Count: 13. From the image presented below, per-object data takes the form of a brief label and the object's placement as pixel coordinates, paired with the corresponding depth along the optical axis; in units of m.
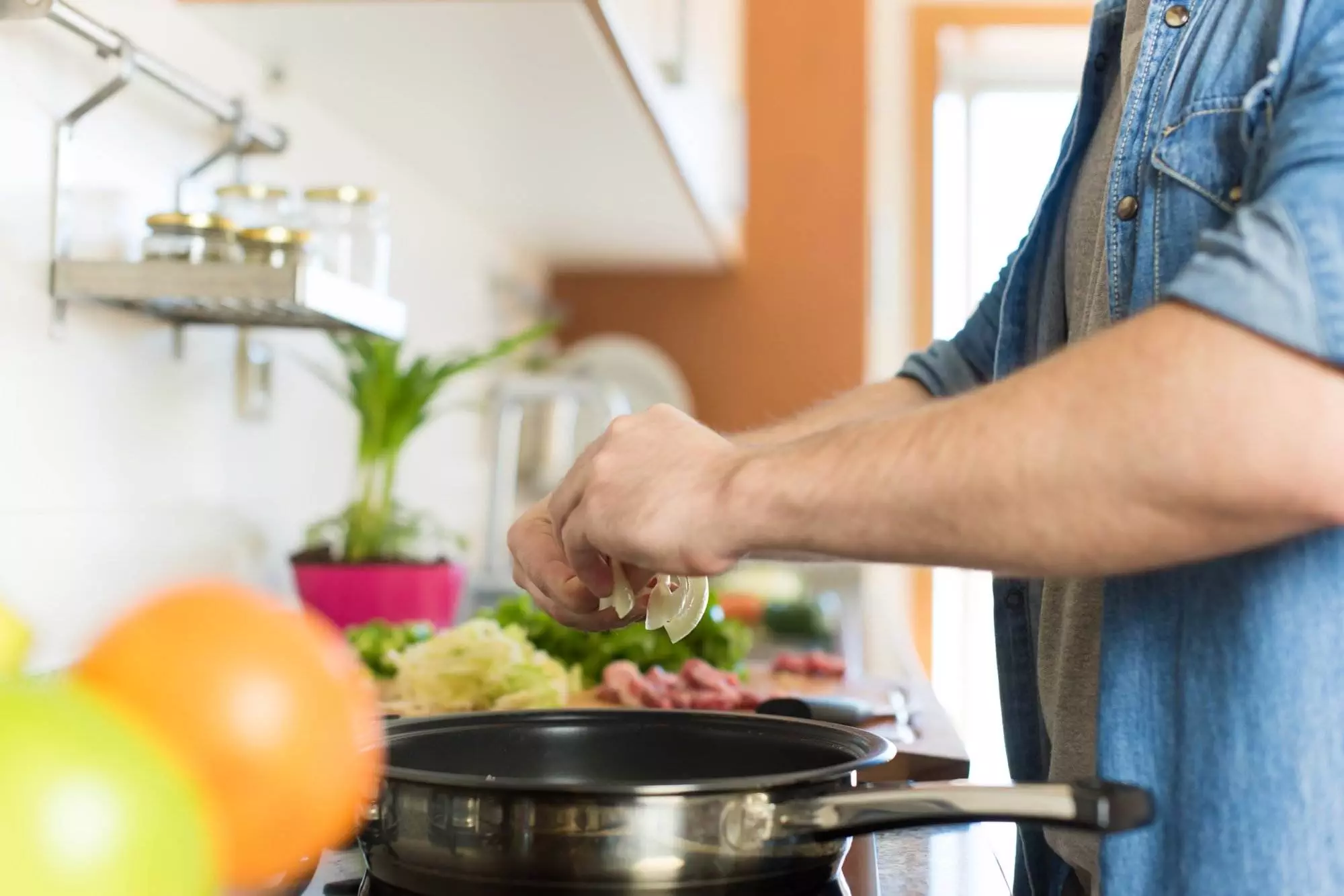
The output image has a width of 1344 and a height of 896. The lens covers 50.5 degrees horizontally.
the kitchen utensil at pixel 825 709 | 0.97
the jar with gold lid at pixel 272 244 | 1.18
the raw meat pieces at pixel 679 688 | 1.16
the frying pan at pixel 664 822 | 0.54
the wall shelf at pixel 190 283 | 1.14
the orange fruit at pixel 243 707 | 0.32
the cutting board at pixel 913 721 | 1.06
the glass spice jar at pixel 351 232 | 1.39
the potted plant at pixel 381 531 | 1.50
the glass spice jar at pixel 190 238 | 1.16
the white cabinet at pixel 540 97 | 1.36
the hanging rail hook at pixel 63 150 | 1.14
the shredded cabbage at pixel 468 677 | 1.18
